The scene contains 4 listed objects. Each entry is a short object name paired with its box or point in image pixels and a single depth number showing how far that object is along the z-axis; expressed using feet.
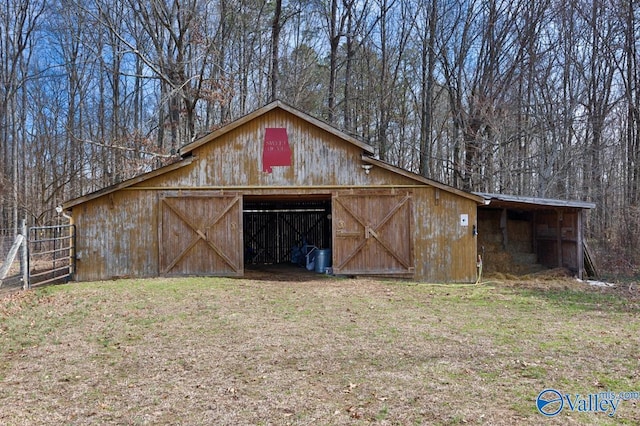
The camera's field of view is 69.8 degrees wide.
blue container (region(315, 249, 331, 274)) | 47.03
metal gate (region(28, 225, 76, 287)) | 37.70
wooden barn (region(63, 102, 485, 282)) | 39.42
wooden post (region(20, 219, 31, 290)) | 33.45
